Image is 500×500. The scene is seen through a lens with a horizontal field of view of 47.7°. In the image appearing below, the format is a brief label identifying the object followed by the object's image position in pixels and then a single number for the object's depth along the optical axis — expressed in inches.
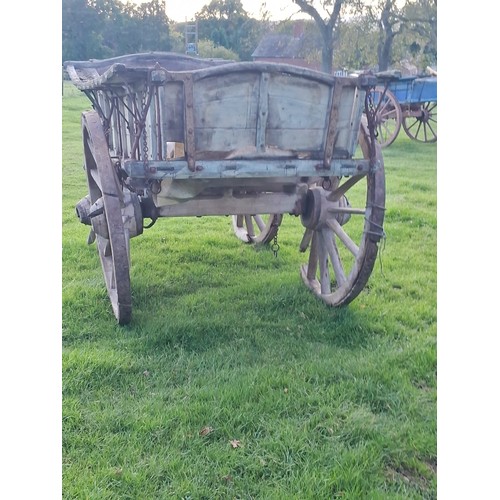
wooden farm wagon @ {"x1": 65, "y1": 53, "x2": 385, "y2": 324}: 87.0
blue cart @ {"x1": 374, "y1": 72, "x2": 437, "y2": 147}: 324.5
